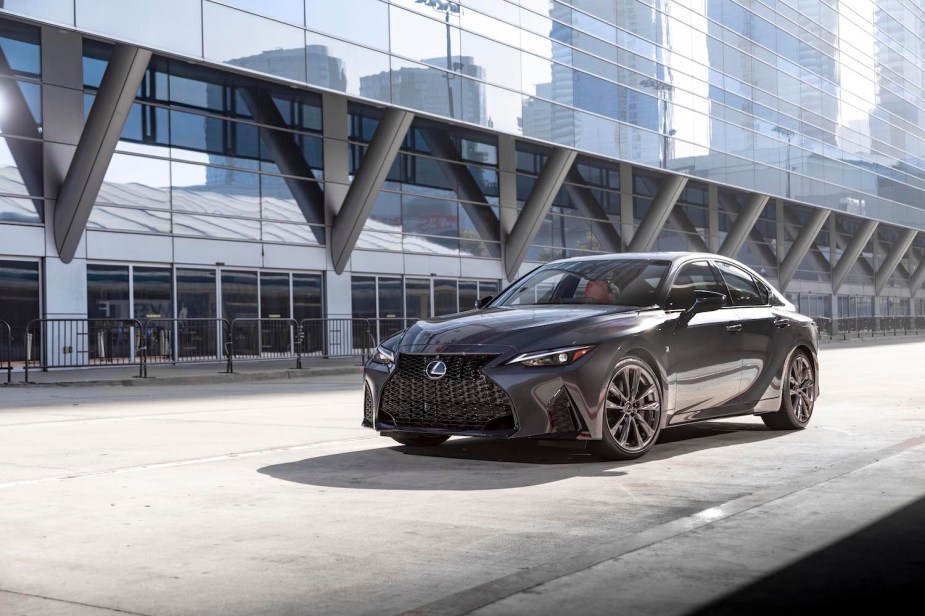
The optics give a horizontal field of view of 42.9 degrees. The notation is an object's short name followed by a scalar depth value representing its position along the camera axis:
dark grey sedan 7.83
